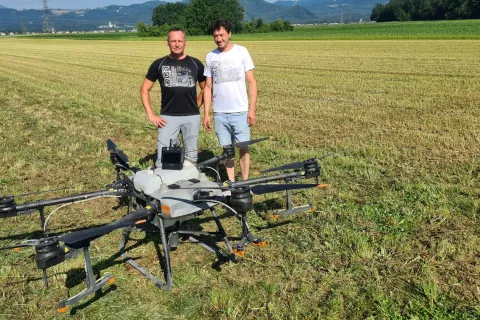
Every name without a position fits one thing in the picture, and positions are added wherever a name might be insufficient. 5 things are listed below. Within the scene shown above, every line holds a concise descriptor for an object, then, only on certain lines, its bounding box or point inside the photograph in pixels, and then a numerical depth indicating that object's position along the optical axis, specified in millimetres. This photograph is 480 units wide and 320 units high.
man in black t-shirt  5531
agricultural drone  3342
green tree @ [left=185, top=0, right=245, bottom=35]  102250
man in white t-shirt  5668
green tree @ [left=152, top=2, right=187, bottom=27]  142875
